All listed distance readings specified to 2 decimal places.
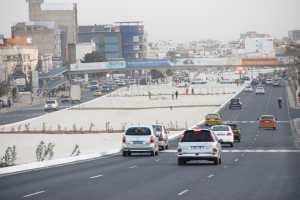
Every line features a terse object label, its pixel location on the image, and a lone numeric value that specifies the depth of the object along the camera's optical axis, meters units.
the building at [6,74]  178.09
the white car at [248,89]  164.99
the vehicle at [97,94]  161.82
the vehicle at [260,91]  150.50
